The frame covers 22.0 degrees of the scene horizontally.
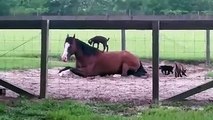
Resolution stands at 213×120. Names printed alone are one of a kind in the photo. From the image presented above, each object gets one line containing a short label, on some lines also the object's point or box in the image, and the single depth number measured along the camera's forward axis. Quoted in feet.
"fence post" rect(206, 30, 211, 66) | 57.40
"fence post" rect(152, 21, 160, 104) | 30.09
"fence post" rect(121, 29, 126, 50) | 59.82
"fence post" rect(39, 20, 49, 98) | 30.83
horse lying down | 40.81
